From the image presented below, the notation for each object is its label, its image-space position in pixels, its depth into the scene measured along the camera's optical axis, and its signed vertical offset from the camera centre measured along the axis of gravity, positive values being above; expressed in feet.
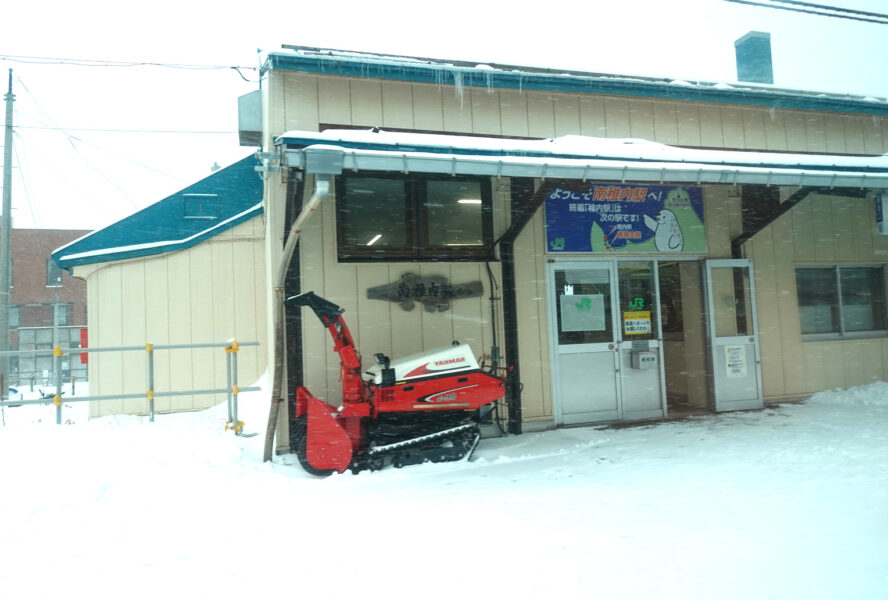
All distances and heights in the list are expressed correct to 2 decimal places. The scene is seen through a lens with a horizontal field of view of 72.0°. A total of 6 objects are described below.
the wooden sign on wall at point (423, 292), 22.84 +1.61
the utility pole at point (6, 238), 44.11 +8.40
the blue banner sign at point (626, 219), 25.46 +4.61
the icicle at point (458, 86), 23.36 +9.56
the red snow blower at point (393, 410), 18.86 -2.34
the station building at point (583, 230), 21.42 +4.08
